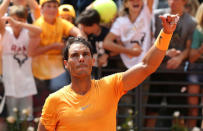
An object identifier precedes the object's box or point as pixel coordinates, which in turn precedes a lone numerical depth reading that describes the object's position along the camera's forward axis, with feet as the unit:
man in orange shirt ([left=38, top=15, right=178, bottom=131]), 23.11
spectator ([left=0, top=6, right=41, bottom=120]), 39.39
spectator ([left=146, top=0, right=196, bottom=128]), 40.47
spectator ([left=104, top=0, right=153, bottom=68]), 40.29
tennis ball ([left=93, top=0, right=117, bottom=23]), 40.06
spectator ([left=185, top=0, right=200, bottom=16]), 43.96
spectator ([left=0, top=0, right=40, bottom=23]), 40.98
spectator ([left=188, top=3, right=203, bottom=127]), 41.14
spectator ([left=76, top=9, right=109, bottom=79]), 39.93
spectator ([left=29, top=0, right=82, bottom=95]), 39.32
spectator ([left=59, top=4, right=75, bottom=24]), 41.63
